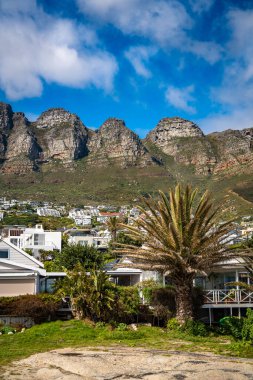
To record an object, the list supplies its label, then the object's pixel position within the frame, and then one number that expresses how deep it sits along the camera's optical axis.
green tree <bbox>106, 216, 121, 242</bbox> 82.31
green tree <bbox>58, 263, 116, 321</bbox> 23.03
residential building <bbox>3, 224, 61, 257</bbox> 67.06
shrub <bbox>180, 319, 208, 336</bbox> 21.17
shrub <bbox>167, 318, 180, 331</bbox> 21.80
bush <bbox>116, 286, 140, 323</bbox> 23.78
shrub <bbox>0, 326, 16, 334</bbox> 21.89
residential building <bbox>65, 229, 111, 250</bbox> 86.31
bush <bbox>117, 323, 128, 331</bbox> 21.84
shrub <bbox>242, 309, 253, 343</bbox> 19.84
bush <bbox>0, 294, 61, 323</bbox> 23.38
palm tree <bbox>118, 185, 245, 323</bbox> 21.22
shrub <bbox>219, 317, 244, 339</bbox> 21.07
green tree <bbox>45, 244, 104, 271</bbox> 38.09
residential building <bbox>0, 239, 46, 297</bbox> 26.38
